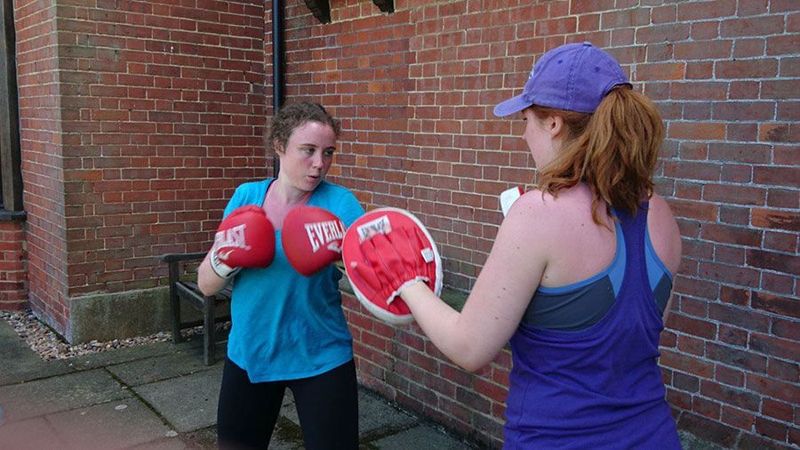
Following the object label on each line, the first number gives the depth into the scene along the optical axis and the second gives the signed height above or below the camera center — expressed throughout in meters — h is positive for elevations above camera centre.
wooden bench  5.01 -1.29
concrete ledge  5.38 -1.50
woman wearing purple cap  1.50 -0.30
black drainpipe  5.35 +0.51
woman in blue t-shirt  2.52 -0.74
